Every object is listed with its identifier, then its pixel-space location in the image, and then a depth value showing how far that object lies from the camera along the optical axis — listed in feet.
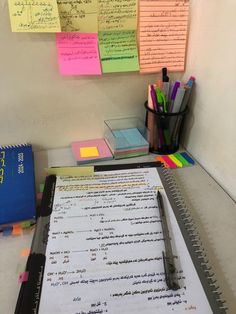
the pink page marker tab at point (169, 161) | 2.45
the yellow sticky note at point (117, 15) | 2.26
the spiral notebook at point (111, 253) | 1.37
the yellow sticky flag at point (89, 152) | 2.52
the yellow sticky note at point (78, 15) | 2.18
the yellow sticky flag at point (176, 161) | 2.46
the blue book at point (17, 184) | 1.81
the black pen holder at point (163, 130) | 2.49
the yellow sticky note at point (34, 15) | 2.09
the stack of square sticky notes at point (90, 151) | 2.47
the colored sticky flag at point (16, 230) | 1.79
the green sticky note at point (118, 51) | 2.40
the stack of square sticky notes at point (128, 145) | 2.52
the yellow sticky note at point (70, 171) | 2.22
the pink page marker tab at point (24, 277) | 1.47
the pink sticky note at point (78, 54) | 2.31
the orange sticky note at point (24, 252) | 1.67
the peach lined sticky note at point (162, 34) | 2.36
